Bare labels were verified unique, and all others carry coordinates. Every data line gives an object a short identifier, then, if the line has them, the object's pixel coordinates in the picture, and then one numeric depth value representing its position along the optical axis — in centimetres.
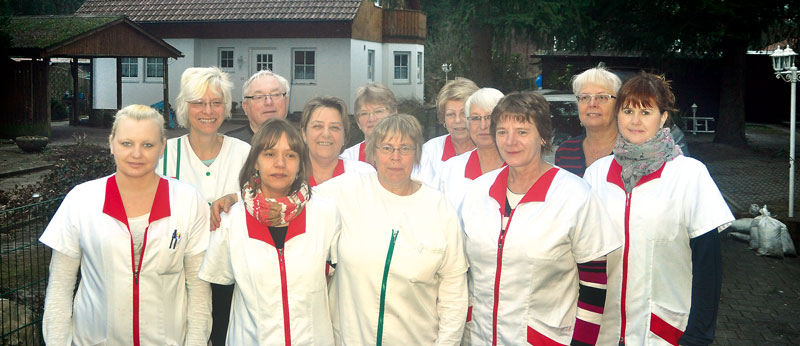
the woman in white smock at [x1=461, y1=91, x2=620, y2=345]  340
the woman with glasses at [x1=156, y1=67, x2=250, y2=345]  438
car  1401
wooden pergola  2086
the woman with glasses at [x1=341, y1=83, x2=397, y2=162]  533
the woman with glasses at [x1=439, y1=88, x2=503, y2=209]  466
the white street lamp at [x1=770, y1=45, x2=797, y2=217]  1093
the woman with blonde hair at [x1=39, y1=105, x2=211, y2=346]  335
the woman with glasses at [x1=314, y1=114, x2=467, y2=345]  345
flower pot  1794
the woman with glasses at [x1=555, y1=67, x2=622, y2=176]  453
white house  2823
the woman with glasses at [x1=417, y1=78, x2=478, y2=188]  529
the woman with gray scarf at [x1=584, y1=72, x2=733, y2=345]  340
